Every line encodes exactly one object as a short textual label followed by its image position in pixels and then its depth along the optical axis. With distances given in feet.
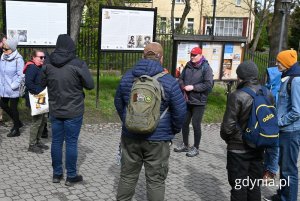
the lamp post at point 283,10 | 37.92
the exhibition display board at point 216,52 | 28.81
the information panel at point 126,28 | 28.32
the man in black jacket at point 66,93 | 15.31
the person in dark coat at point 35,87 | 19.01
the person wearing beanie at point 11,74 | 21.65
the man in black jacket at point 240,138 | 12.08
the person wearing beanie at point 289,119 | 13.70
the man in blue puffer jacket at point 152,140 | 12.01
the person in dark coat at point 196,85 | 20.34
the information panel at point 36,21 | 25.89
